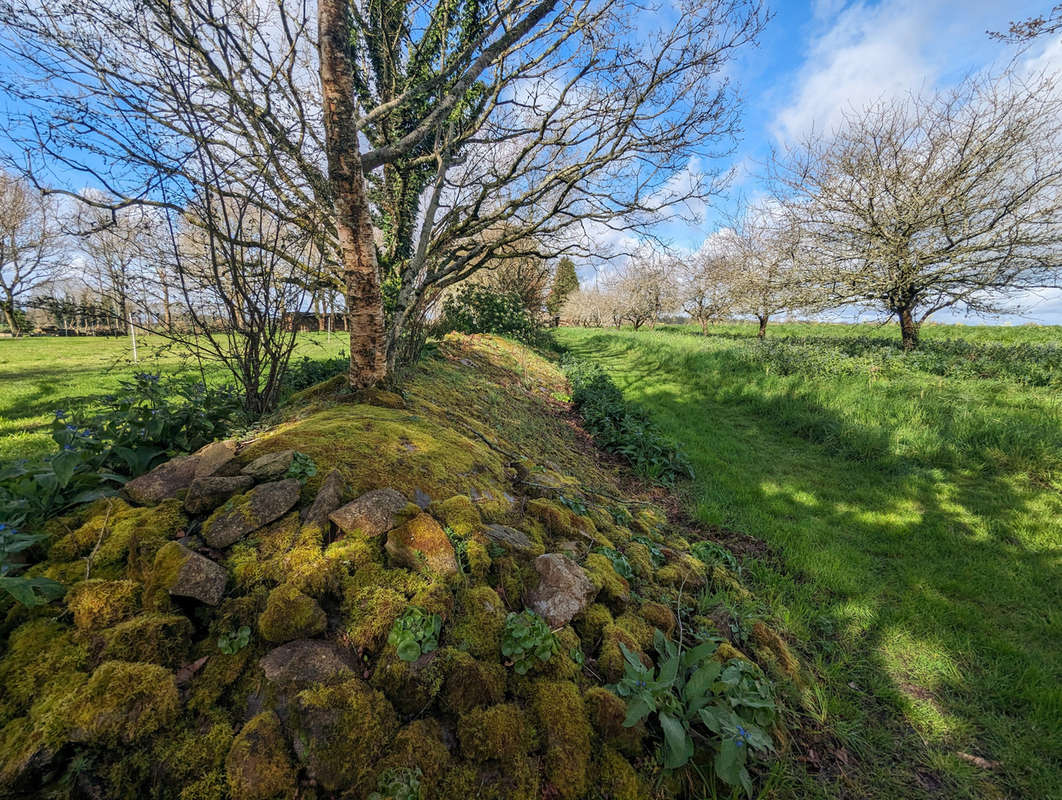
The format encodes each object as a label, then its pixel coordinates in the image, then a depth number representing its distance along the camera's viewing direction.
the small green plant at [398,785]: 1.15
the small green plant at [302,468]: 2.10
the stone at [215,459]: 2.07
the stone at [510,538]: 2.19
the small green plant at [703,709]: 1.49
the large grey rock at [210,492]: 1.88
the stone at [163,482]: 1.96
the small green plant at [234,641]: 1.41
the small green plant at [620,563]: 2.54
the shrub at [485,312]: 13.12
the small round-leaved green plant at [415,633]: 1.48
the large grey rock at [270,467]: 2.06
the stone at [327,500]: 1.91
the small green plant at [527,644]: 1.64
